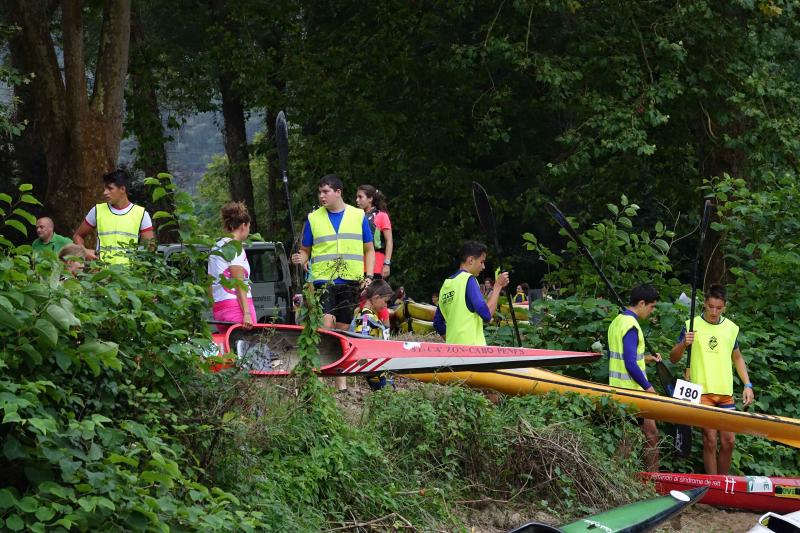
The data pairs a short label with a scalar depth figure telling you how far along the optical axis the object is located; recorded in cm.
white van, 2170
